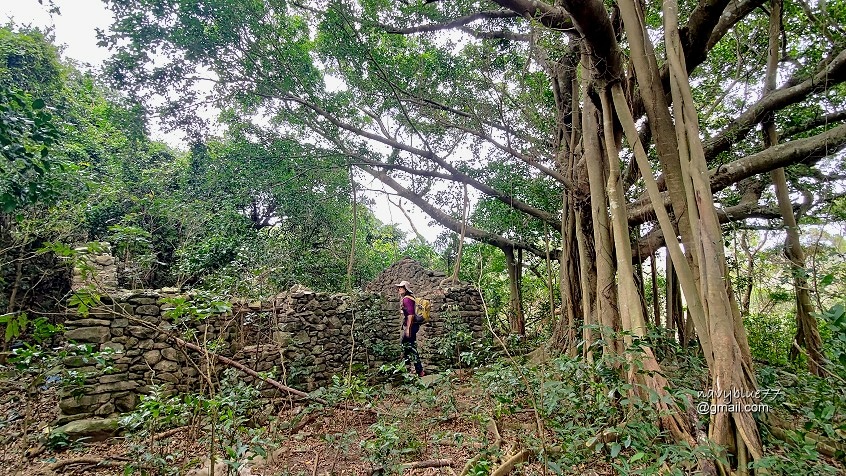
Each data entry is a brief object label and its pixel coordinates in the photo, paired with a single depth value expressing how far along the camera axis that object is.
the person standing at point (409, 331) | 5.96
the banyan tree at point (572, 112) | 2.80
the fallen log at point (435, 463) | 2.94
